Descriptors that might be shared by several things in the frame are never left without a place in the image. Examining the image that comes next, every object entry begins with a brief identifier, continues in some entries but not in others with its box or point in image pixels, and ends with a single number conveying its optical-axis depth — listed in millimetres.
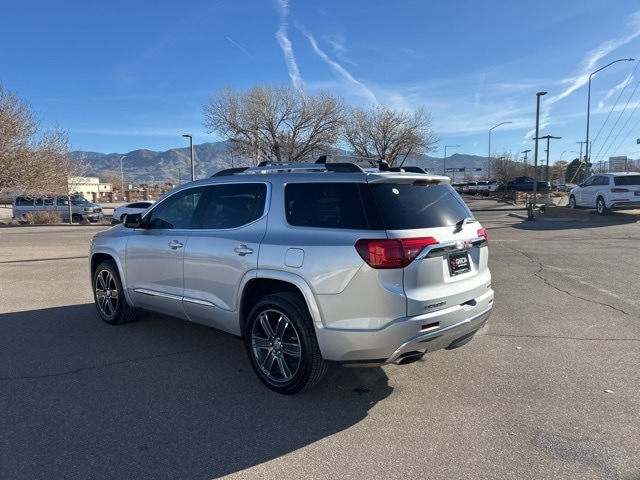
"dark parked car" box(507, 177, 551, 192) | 48719
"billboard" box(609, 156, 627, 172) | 76425
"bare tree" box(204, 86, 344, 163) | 37406
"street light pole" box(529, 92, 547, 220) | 26291
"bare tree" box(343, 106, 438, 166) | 48250
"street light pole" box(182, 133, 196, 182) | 31778
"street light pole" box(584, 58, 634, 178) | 35356
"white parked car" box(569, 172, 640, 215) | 19062
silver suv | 3383
